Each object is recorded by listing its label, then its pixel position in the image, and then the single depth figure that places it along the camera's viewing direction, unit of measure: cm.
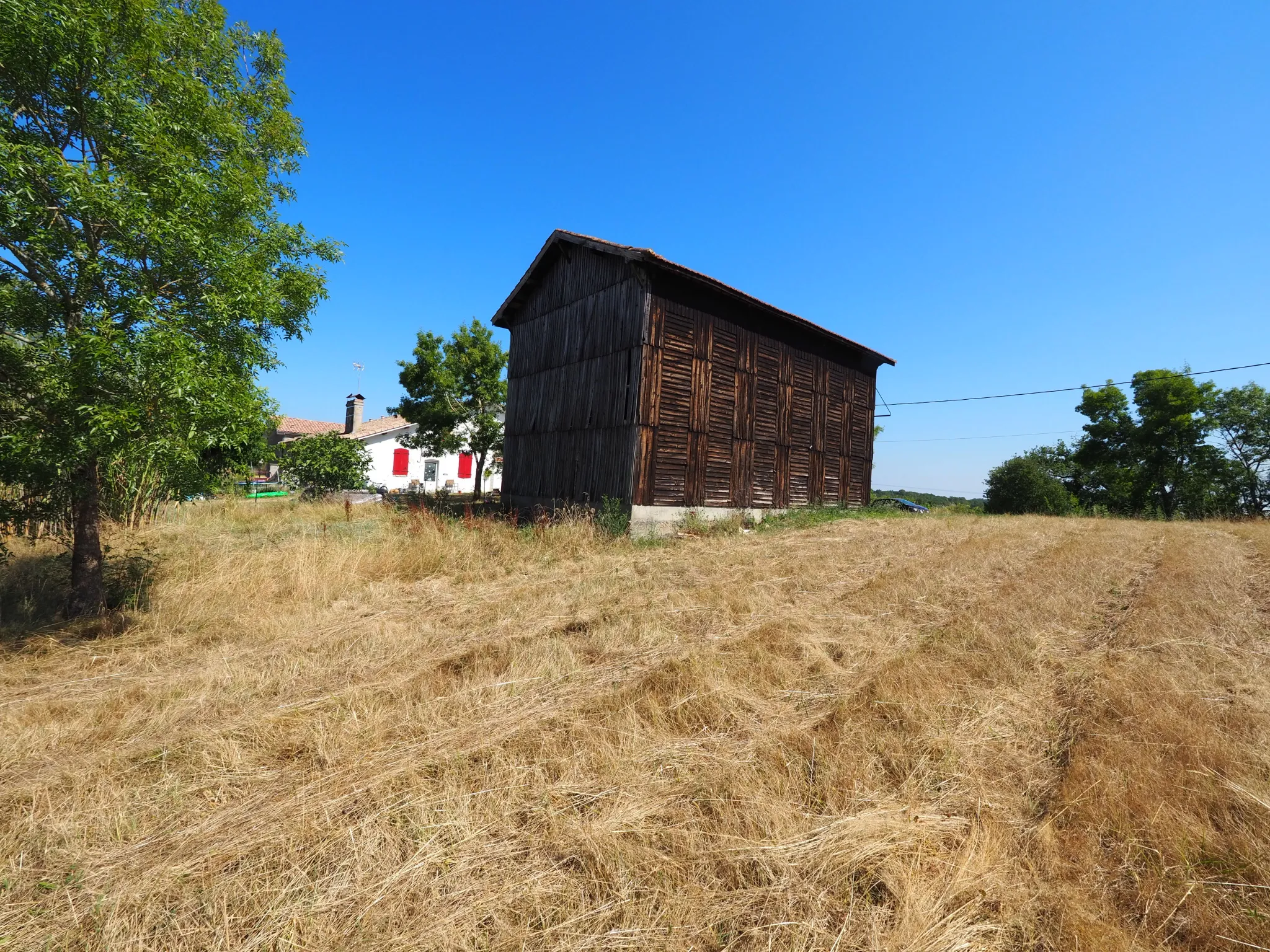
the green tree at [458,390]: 2570
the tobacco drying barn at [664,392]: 1341
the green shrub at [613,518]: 1255
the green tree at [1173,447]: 2956
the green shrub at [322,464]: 2153
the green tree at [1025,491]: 2847
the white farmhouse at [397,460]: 3644
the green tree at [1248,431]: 2931
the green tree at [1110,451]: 3231
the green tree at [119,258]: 484
